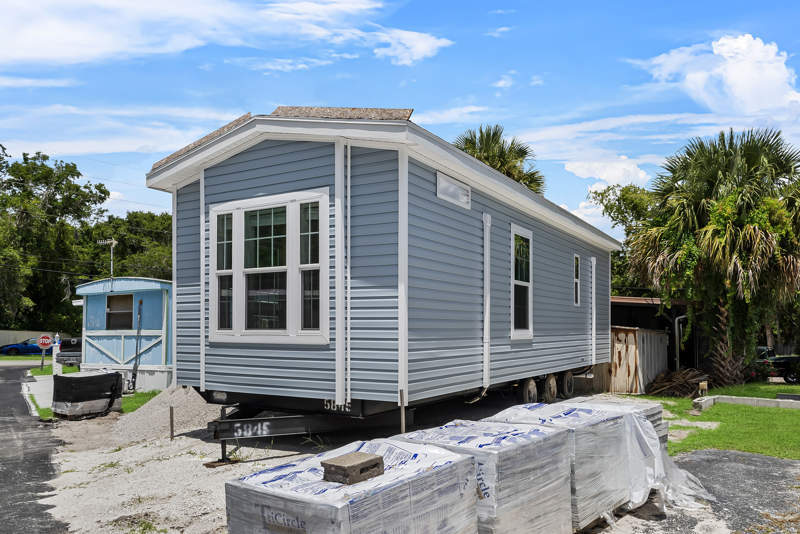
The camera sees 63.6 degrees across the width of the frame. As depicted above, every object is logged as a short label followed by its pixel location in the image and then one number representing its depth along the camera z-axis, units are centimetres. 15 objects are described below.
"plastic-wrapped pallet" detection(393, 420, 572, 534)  397
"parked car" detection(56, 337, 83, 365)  1969
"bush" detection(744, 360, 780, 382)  1759
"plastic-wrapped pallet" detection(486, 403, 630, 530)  475
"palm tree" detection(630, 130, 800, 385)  1414
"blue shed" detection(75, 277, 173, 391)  1520
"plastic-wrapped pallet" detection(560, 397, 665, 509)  551
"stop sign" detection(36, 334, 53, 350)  1867
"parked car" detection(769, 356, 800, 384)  2006
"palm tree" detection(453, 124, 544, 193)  2062
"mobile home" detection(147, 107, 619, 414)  741
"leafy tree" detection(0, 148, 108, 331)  4000
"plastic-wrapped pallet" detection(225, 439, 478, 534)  313
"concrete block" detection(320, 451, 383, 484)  335
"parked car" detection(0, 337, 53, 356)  3778
